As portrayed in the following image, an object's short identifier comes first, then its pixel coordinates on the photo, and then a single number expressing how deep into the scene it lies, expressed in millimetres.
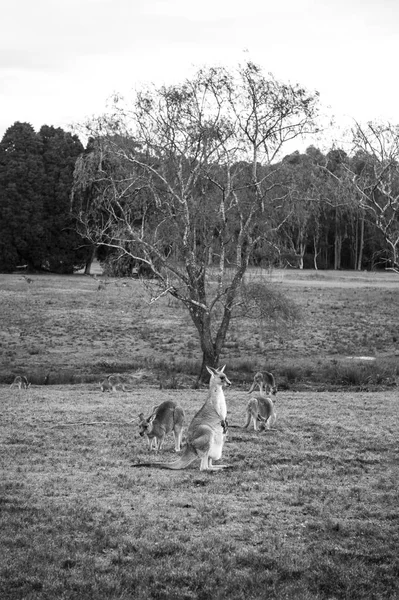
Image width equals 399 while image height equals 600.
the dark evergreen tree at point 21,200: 75250
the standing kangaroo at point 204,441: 13641
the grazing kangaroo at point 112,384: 26578
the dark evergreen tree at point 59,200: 76688
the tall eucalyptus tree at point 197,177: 28844
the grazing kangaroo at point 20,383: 27189
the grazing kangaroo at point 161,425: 15531
